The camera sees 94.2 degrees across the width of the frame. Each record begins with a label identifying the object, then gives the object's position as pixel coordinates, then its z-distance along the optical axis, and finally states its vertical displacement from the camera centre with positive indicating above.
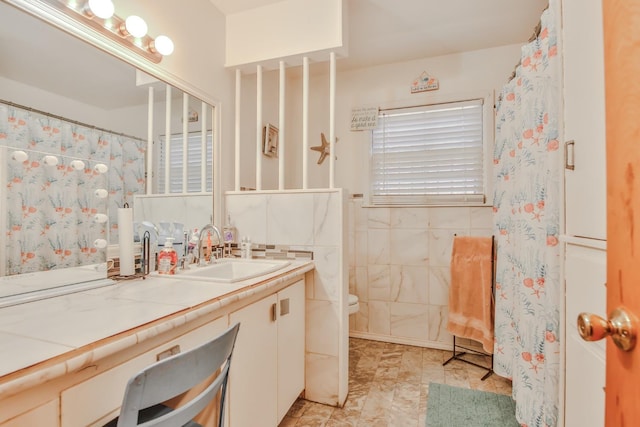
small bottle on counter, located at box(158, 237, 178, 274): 1.39 -0.21
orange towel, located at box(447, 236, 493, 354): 2.03 -0.54
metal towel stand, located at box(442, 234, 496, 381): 2.05 -1.08
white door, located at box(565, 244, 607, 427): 0.78 -0.38
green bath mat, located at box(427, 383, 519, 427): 1.59 -1.11
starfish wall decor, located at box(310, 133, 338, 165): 2.74 +0.61
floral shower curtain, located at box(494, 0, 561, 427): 1.15 -0.10
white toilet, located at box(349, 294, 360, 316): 2.17 -0.67
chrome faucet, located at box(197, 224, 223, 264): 1.67 -0.12
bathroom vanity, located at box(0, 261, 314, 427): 0.57 -0.33
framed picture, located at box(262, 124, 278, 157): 2.40 +0.61
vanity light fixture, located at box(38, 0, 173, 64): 1.12 +0.80
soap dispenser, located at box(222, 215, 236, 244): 1.90 -0.12
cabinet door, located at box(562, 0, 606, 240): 0.76 +0.28
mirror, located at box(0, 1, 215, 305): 0.96 +0.24
